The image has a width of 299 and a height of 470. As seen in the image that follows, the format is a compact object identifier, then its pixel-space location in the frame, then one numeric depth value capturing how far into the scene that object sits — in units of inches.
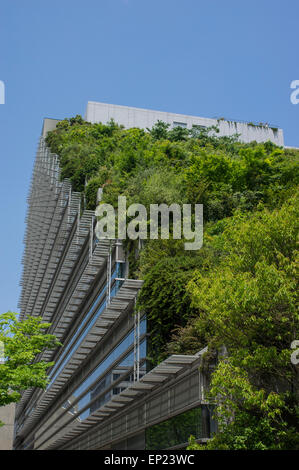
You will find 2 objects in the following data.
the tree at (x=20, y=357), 853.8
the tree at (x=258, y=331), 547.2
